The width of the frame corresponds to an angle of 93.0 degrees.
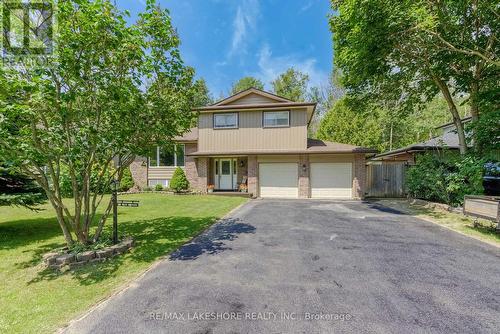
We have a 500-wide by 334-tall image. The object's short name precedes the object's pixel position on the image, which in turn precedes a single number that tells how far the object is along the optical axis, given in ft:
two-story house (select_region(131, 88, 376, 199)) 47.60
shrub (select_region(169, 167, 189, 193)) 51.44
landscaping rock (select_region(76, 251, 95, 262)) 14.93
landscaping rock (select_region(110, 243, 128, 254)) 16.31
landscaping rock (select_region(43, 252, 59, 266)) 14.59
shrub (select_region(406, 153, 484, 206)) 27.96
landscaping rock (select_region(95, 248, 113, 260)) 15.46
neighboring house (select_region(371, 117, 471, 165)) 44.64
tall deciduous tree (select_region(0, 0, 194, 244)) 12.75
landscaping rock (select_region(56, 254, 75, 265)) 14.43
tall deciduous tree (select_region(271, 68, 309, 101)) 110.93
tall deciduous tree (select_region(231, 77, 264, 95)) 120.47
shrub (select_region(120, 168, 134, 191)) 53.93
